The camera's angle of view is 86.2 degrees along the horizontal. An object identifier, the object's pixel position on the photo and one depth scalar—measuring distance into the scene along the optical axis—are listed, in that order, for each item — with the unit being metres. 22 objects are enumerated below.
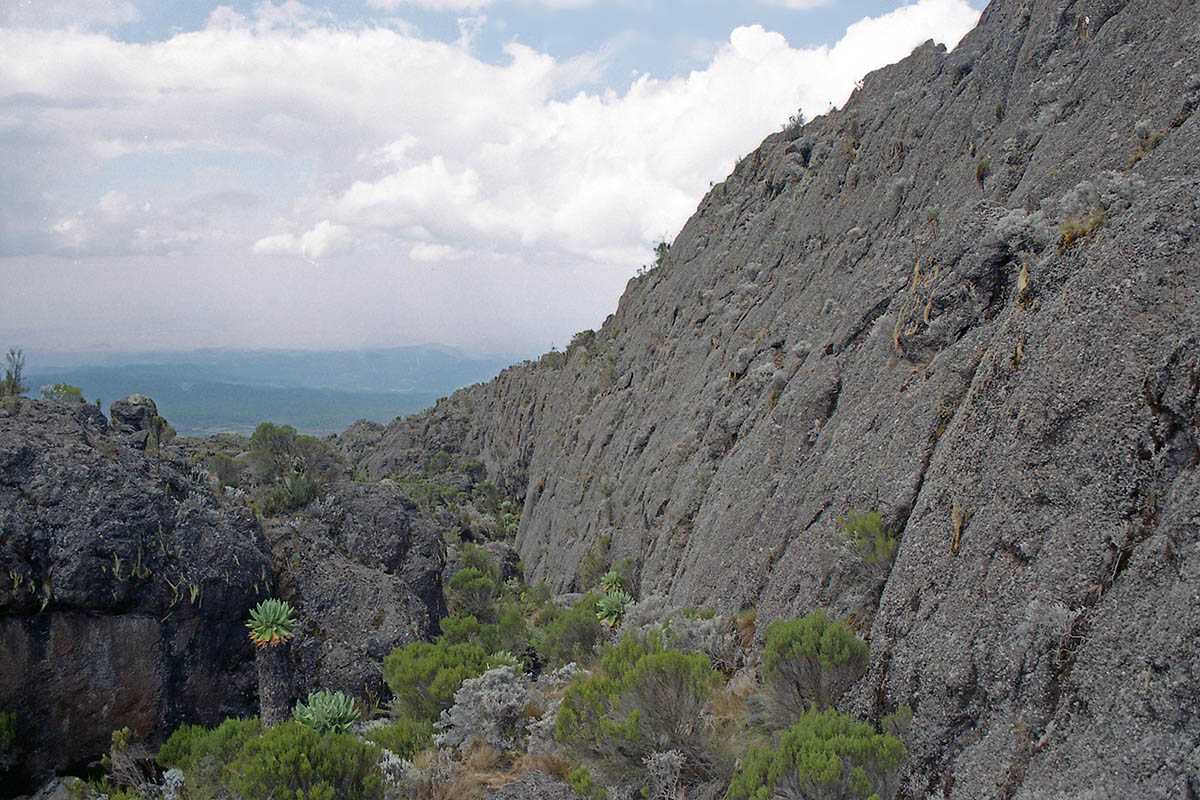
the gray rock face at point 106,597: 12.57
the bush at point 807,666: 6.80
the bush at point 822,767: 5.16
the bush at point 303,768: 6.35
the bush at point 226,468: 30.38
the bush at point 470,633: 13.73
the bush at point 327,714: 10.21
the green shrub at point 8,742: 11.77
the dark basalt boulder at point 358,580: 15.38
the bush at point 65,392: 27.56
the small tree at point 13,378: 27.28
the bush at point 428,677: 9.31
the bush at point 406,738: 8.41
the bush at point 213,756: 8.15
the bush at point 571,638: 13.71
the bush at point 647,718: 6.74
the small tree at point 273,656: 14.73
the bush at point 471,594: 21.64
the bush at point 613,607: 15.12
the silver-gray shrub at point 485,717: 8.43
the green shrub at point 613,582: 18.98
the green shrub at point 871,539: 7.70
